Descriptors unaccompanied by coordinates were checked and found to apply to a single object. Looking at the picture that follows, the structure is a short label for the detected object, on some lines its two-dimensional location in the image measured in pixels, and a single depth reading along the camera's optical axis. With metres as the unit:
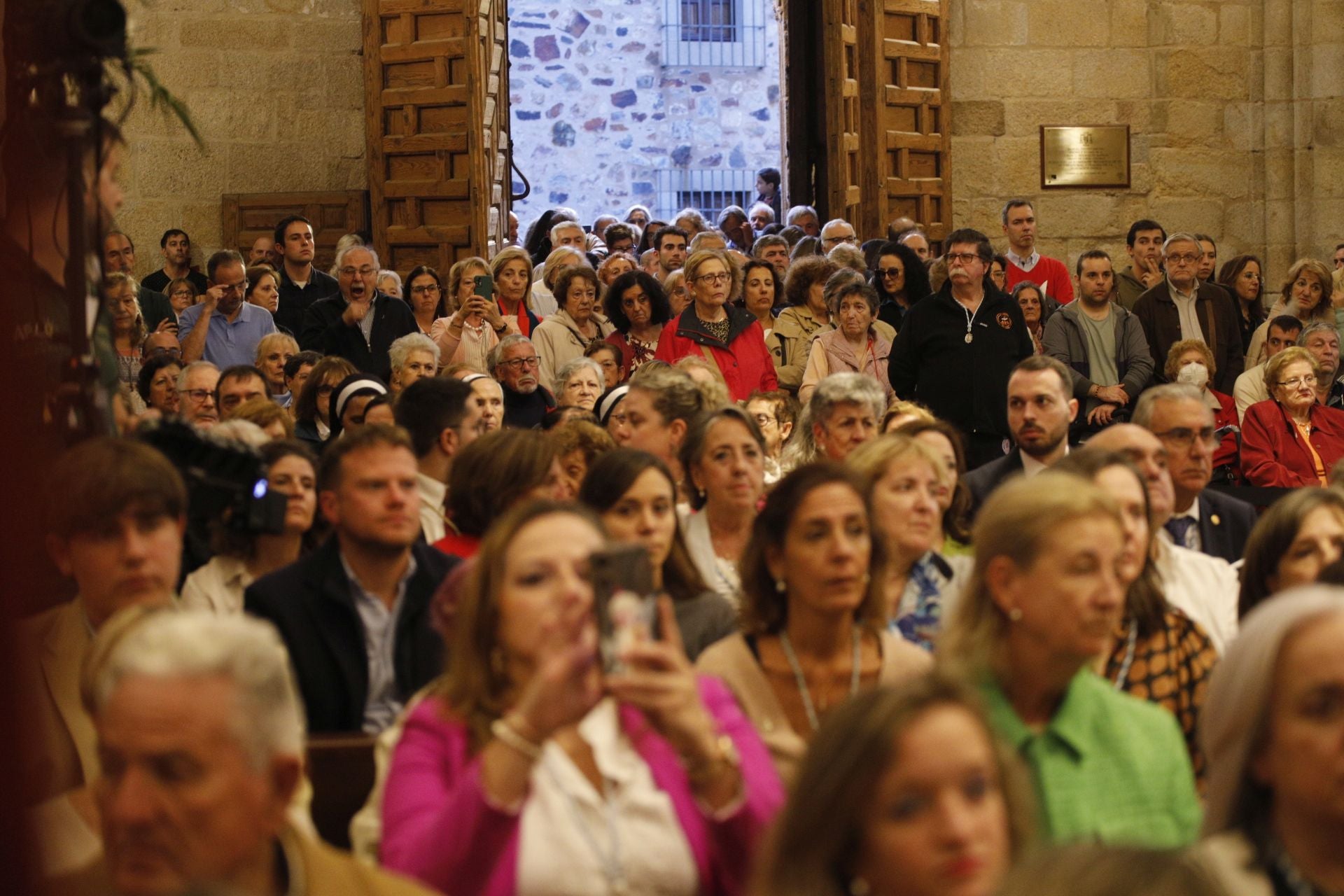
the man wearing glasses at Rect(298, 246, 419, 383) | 17.15
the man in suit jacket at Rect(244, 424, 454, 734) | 7.24
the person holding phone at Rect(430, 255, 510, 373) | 16.27
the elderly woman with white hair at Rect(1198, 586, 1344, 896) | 4.52
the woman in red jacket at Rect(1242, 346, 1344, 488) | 15.58
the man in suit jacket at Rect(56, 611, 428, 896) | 4.01
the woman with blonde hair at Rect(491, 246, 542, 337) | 17.49
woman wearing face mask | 16.28
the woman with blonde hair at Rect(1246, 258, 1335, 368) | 20.27
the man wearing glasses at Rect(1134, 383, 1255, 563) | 10.50
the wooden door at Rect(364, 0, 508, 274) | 21.95
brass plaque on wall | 26.22
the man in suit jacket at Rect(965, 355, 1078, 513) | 11.40
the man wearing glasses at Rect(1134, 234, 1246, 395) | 20.67
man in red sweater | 22.43
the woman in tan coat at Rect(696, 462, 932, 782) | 6.25
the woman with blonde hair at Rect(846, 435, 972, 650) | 8.35
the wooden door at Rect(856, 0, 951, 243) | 24.90
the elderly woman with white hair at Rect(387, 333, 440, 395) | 14.21
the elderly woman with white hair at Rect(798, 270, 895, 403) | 16.80
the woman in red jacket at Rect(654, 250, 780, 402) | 16.27
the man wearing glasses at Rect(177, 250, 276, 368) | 17.03
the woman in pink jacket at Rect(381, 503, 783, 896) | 4.60
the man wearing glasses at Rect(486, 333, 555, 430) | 14.88
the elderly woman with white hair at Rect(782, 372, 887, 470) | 11.76
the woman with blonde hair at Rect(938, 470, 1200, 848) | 5.40
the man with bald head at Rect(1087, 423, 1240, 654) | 8.13
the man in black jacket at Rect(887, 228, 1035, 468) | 16.59
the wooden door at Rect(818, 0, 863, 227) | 24.49
